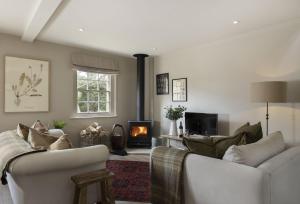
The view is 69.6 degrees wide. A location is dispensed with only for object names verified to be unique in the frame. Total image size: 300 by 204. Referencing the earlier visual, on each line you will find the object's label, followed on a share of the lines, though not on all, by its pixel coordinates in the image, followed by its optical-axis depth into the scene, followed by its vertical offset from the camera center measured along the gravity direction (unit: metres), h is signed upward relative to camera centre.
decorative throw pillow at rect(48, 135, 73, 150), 2.05 -0.43
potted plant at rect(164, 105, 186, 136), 4.71 -0.36
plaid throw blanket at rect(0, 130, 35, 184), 1.69 -0.44
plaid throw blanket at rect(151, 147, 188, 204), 1.83 -0.68
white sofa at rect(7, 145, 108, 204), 1.70 -0.62
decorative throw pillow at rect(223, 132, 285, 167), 1.58 -0.41
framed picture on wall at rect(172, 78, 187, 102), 4.97 +0.24
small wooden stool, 1.85 -0.76
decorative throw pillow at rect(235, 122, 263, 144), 2.17 -0.34
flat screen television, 4.11 -0.47
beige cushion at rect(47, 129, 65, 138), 3.44 -0.53
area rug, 2.58 -1.15
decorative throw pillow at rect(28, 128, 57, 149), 2.20 -0.42
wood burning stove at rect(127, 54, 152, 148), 5.22 -0.60
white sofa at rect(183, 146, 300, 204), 1.40 -0.58
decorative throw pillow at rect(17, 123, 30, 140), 2.59 -0.39
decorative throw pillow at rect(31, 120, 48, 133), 3.21 -0.42
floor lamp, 3.10 +0.12
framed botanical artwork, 3.96 +0.28
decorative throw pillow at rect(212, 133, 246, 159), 1.91 -0.39
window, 4.97 +0.16
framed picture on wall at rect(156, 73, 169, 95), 5.38 +0.40
